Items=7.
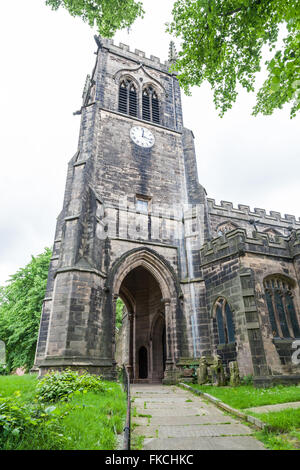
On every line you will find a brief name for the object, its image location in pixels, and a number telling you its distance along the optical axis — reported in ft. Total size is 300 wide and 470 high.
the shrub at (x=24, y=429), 10.71
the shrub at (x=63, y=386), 22.44
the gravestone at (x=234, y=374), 32.04
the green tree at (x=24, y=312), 66.23
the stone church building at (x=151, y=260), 36.37
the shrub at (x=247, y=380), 32.59
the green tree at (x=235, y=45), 20.72
